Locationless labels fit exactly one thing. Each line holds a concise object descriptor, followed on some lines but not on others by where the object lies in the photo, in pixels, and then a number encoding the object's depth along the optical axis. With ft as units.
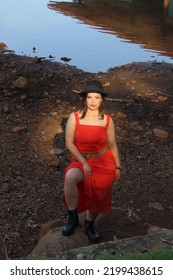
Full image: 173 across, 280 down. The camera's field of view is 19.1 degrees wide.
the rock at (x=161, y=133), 25.38
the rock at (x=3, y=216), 18.81
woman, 14.17
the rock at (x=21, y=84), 28.32
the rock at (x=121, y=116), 26.89
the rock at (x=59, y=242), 15.33
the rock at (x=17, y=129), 24.11
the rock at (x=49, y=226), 16.93
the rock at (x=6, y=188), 20.24
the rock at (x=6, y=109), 25.63
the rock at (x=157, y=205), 19.81
